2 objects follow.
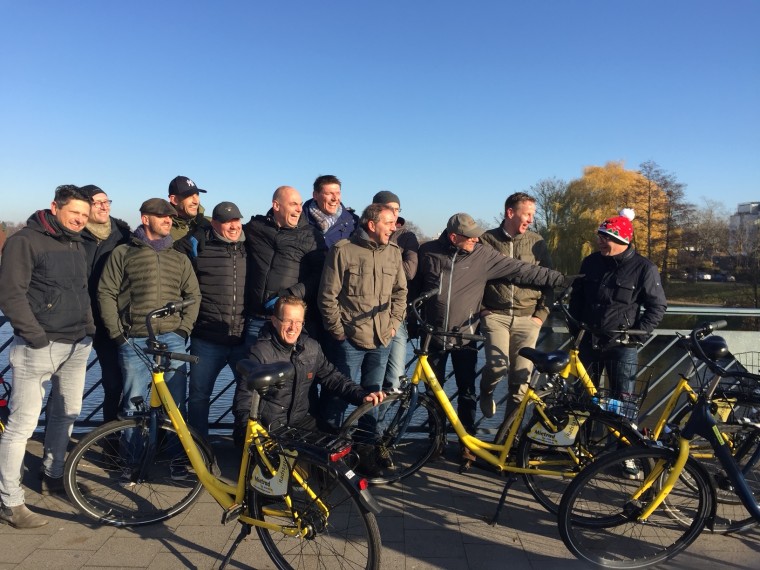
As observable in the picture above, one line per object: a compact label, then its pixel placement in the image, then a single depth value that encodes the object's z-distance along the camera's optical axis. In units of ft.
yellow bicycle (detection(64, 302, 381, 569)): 8.70
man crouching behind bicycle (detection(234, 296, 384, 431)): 10.72
